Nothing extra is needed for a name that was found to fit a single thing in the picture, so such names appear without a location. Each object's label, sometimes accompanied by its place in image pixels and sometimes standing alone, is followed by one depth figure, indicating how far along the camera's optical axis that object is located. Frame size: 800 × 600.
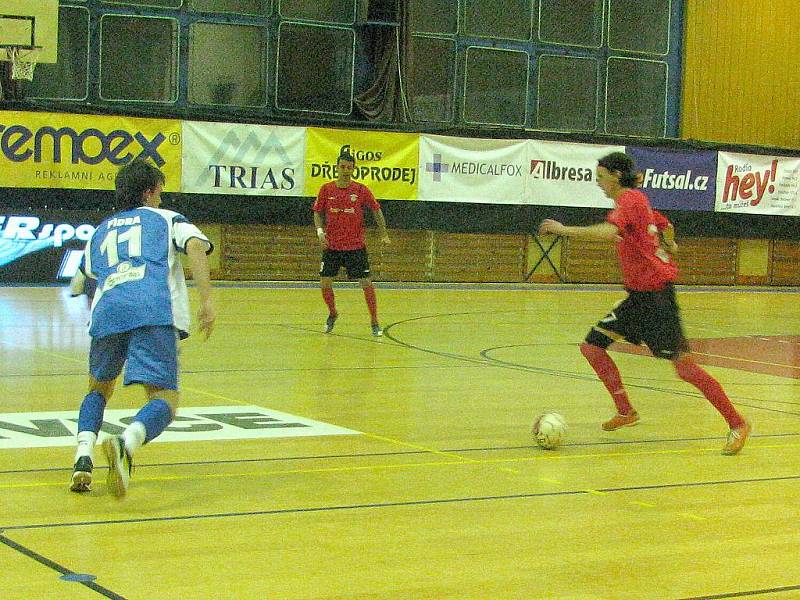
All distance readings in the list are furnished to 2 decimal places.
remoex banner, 21.61
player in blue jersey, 6.11
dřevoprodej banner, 23.92
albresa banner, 25.89
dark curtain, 24.50
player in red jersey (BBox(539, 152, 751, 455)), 8.02
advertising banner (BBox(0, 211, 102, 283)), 21.50
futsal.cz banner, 27.00
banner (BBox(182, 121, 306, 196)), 23.05
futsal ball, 7.83
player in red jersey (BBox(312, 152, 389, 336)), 15.18
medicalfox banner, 24.94
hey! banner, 27.86
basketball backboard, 17.30
